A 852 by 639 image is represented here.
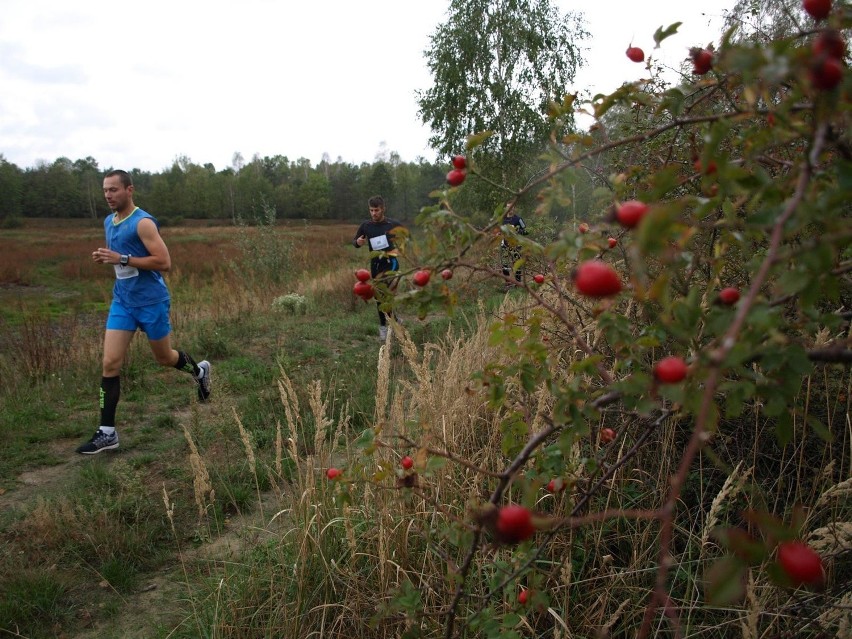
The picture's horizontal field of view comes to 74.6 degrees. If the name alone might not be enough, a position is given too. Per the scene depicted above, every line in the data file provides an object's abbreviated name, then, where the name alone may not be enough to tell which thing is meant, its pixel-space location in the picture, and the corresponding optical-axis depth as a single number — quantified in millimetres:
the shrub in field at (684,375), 586
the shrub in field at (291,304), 8750
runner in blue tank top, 3895
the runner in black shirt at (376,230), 6574
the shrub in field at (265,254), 11375
